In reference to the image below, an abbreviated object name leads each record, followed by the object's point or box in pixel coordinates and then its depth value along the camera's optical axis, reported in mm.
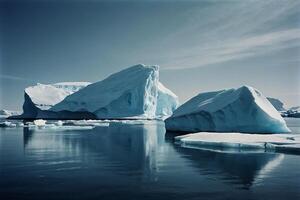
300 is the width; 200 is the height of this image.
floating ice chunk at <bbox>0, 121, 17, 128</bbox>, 40350
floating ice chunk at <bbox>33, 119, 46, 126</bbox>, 40719
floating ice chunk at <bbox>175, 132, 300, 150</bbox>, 17062
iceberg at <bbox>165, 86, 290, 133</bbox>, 26109
